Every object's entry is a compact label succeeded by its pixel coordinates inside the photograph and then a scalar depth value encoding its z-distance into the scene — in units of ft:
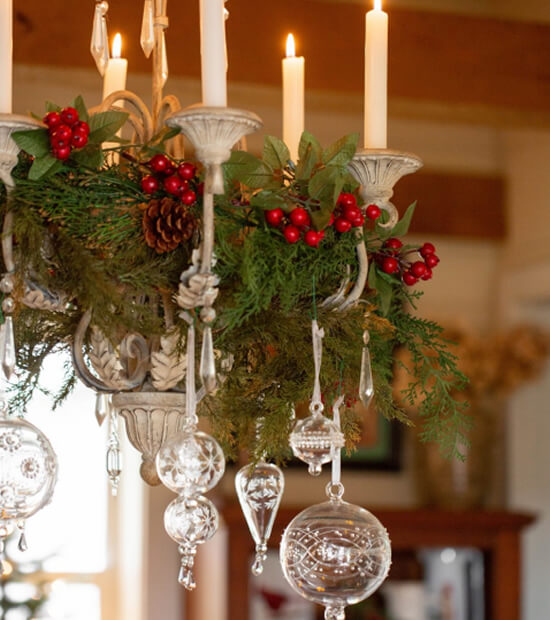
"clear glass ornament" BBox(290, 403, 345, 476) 7.00
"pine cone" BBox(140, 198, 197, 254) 6.91
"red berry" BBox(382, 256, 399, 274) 7.32
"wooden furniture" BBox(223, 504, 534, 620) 18.83
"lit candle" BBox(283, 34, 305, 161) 8.24
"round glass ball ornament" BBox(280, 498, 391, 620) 6.92
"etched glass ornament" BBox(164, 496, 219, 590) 6.90
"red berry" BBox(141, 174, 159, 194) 7.05
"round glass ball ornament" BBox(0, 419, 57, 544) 6.76
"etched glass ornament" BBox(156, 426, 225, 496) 6.72
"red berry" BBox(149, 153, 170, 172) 7.11
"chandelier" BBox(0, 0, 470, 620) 6.82
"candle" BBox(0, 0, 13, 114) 6.97
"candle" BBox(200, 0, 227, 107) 6.87
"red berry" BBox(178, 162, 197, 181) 7.04
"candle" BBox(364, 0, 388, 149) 7.36
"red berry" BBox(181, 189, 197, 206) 6.98
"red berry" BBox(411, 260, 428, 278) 7.32
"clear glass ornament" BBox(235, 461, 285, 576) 7.47
